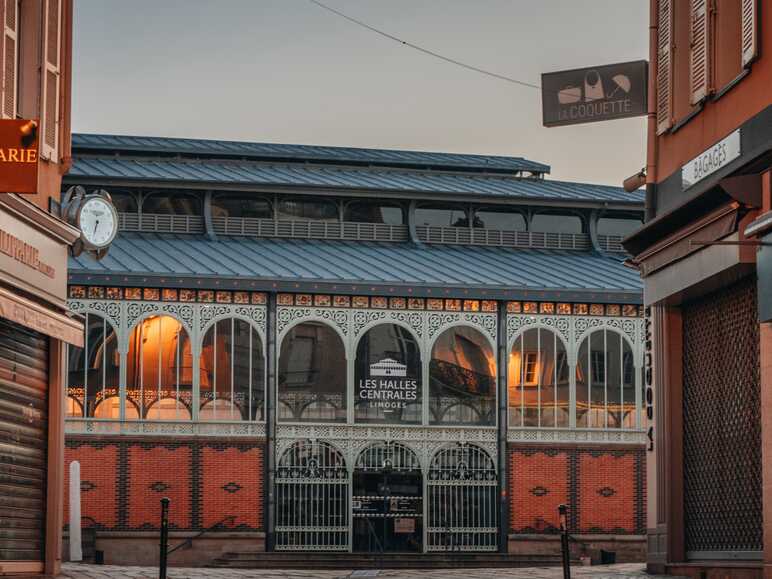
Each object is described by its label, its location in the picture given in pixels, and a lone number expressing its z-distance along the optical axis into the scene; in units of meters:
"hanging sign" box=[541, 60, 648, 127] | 21.89
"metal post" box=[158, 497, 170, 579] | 22.58
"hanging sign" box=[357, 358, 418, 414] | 42.41
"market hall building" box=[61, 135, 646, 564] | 40.91
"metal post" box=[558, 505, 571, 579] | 22.07
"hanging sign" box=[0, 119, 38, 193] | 17.86
